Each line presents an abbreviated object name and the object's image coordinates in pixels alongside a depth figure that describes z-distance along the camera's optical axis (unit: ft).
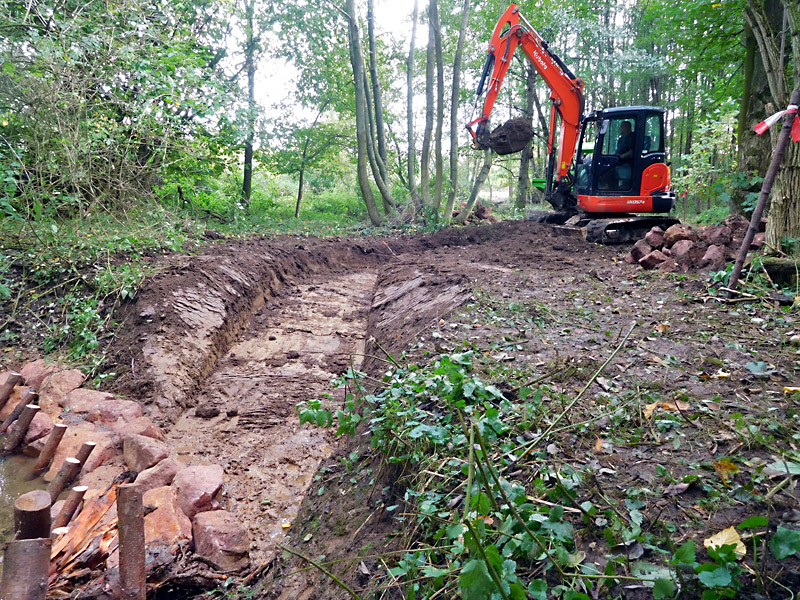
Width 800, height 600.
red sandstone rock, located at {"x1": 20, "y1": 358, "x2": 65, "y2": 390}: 15.08
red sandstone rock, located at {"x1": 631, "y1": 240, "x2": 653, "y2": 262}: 22.12
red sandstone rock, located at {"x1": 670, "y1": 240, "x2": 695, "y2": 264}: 19.51
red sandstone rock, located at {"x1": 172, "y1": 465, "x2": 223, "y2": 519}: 9.80
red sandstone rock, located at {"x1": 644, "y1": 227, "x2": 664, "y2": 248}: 22.59
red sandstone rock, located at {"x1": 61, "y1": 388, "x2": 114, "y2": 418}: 13.47
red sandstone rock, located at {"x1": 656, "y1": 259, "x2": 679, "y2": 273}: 19.49
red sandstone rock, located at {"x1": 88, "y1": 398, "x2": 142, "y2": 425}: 13.20
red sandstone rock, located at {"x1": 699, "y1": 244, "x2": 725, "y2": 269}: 17.92
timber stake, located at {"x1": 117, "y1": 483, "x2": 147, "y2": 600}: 7.50
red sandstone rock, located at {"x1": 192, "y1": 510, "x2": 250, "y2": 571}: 8.71
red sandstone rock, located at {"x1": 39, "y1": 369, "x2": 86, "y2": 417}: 13.99
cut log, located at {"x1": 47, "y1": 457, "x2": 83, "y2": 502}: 10.11
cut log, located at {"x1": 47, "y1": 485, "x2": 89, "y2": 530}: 9.14
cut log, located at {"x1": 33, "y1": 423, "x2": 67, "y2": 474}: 11.69
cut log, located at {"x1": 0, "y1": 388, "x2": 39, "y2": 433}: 13.17
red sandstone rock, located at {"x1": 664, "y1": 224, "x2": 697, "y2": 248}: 20.80
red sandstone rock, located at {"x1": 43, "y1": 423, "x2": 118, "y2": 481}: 11.46
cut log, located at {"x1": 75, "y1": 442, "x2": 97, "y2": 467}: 10.50
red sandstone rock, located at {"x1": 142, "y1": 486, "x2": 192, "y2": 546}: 8.74
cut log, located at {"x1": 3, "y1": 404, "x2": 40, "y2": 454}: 12.66
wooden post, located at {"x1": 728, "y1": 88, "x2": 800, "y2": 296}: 12.41
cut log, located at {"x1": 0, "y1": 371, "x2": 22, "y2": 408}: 14.06
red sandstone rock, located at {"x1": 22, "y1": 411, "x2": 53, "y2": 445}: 12.71
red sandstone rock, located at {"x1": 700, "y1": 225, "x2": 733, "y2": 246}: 18.98
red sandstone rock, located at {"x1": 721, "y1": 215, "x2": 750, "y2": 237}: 19.15
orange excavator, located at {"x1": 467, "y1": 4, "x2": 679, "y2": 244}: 29.17
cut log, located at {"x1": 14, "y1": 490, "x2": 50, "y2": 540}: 7.47
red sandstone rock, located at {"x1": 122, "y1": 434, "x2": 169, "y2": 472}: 11.08
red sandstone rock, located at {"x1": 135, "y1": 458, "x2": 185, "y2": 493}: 10.14
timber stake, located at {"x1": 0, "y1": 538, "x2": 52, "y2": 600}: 7.02
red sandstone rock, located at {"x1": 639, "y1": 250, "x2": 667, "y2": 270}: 20.54
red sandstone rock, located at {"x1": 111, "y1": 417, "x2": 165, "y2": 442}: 12.41
